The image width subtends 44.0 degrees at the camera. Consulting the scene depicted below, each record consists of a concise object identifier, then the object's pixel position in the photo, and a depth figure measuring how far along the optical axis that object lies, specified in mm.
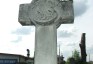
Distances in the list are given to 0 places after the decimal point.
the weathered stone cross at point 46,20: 2632
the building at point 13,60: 7647
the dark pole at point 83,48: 9222
